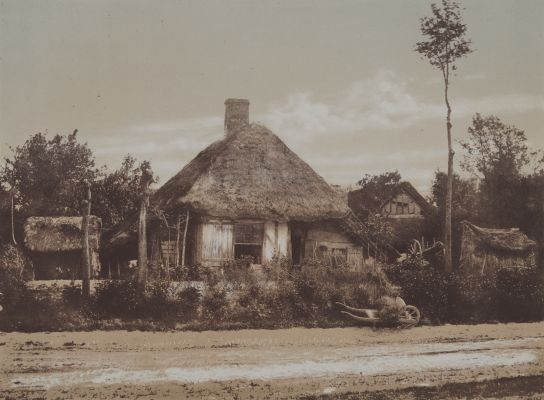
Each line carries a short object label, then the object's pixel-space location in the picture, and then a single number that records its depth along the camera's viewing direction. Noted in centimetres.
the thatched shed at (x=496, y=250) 2128
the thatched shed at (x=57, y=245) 1761
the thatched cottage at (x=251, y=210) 1697
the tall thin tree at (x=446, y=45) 1823
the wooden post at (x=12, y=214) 1794
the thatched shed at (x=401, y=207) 2522
